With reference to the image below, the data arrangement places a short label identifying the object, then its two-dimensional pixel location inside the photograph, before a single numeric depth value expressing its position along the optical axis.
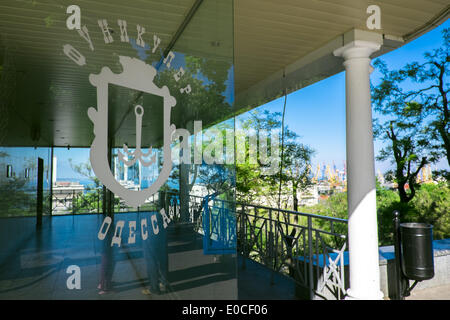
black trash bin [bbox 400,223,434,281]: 2.93
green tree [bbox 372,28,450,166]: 5.26
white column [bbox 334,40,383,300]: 2.75
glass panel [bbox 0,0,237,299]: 1.34
